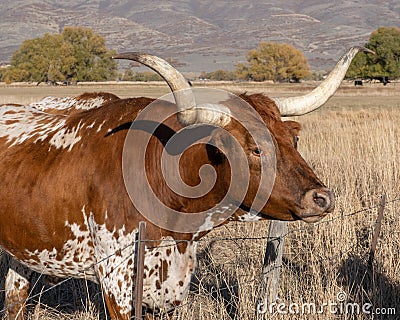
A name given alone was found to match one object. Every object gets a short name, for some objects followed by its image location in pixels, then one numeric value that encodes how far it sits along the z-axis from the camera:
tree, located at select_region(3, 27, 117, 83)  98.50
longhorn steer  3.64
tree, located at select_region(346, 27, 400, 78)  84.44
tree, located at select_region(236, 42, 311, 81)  123.31
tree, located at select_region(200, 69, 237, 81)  133.59
